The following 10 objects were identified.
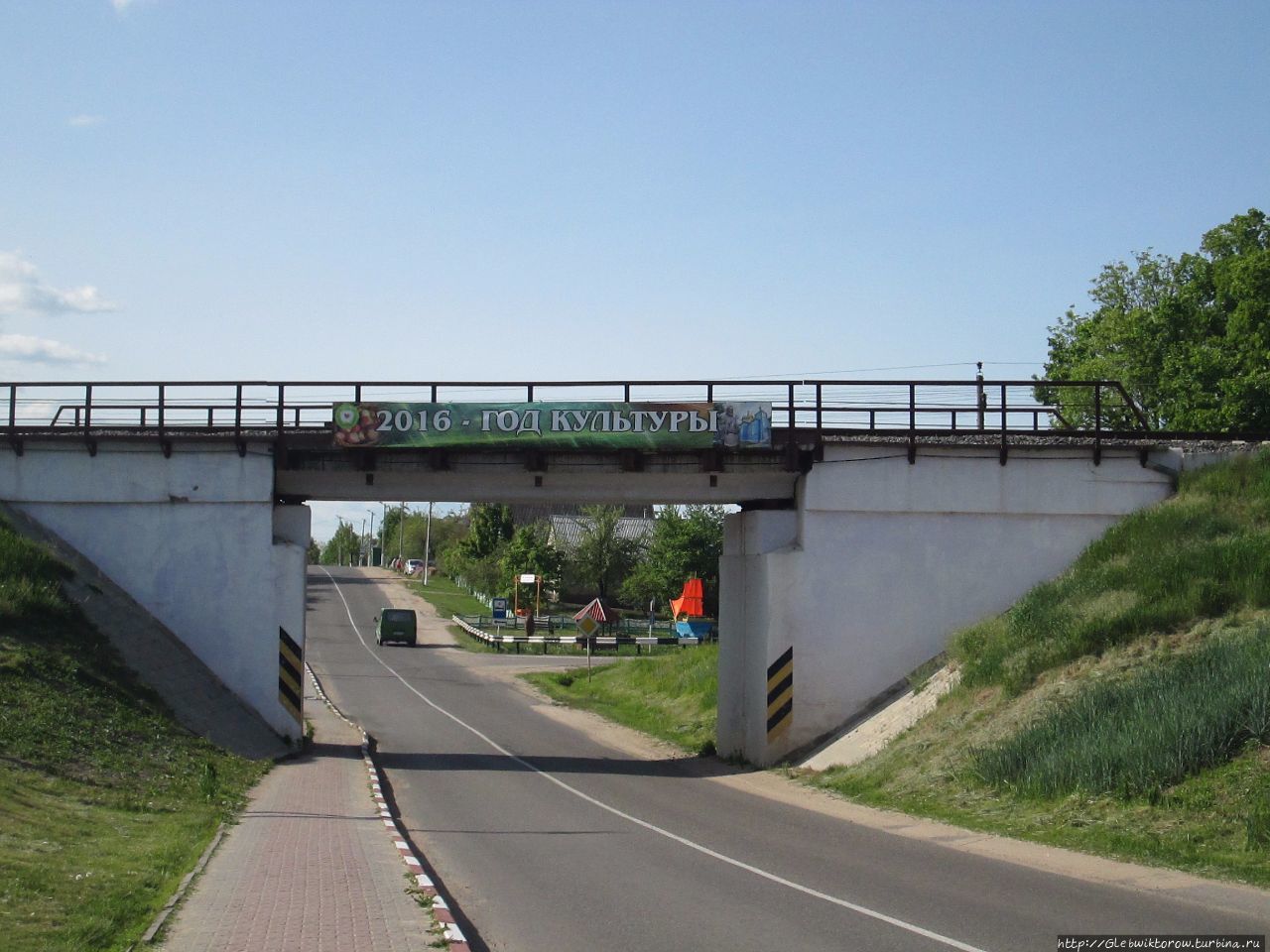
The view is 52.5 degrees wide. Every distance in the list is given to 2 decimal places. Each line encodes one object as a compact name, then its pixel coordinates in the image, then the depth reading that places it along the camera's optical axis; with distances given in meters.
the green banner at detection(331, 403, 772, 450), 25.67
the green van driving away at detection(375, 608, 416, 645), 67.31
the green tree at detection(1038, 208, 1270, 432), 37.91
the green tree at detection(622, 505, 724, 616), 80.06
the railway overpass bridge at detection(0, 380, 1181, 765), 25.36
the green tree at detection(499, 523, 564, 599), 85.56
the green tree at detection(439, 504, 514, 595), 97.81
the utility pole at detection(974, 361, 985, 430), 25.98
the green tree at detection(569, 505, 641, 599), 90.00
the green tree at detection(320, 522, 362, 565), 187.38
